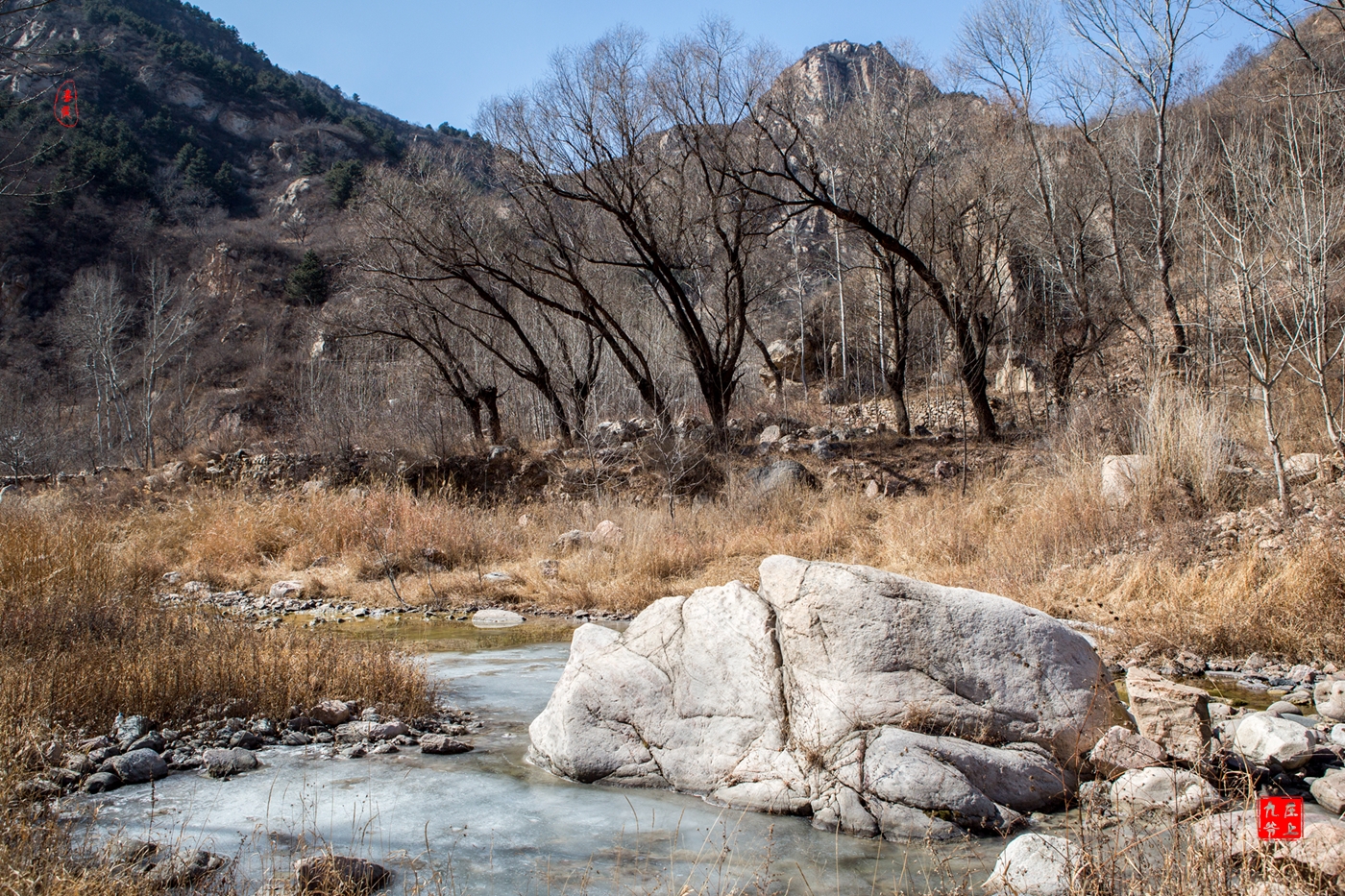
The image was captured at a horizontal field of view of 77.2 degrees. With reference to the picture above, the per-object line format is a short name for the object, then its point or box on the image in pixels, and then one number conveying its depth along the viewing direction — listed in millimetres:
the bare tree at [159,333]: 29553
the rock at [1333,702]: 5191
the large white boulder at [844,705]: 4145
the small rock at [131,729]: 4797
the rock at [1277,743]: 4281
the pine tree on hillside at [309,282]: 50344
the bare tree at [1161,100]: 15602
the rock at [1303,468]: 9531
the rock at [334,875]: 2896
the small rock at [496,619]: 10516
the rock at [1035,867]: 2955
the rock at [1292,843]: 2729
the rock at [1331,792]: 3908
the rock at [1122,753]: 4188
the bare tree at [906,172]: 15422
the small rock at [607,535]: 12867
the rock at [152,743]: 4716
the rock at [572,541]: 13422
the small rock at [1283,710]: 5324
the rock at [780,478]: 14742
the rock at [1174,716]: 4289
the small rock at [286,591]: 12151
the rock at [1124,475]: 9812
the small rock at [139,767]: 4379
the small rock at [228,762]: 4598
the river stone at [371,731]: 5320
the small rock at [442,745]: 5234
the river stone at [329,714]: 5559
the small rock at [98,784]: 4184
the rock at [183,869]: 2947
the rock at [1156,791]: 3660
